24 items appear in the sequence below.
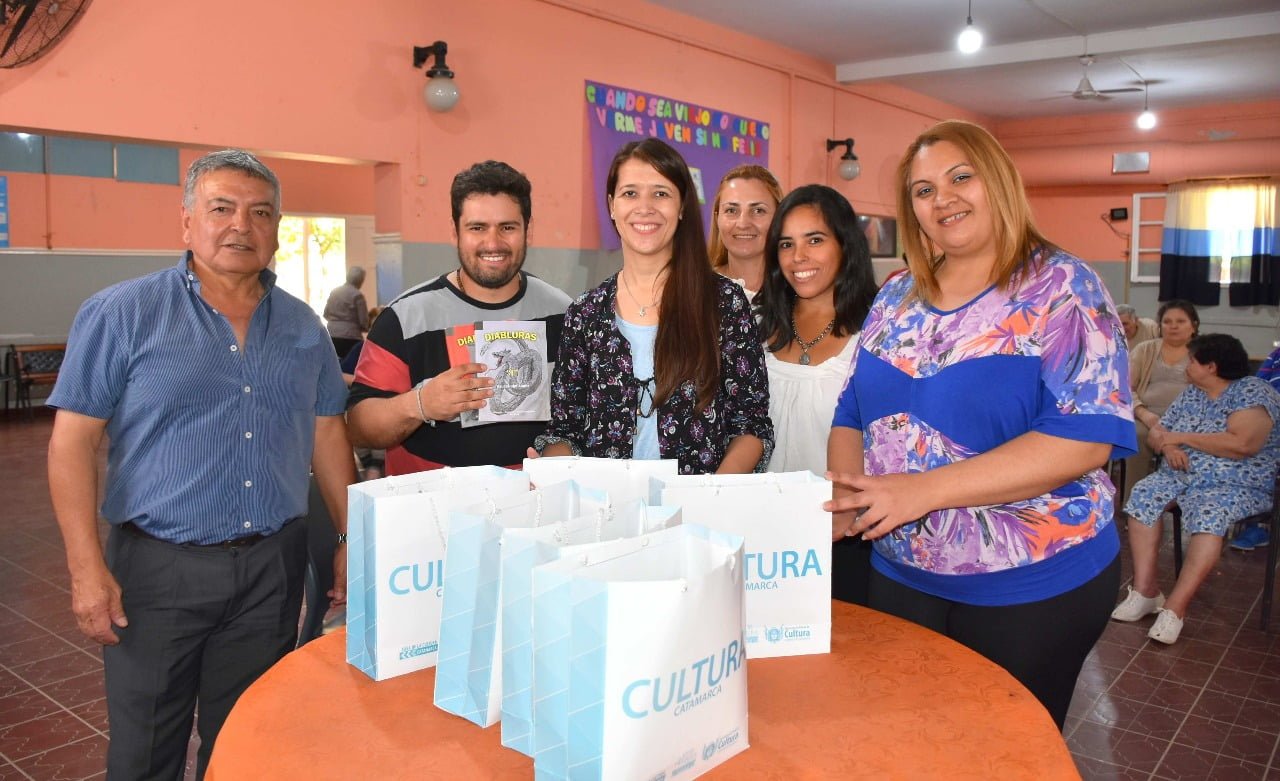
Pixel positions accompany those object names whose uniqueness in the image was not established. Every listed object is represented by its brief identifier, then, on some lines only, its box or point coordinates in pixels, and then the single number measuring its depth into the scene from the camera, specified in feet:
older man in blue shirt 6.40
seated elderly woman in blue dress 14.79
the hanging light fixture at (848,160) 33.57
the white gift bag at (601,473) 5.36
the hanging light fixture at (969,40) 23.68
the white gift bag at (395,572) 4.72
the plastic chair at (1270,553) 14.56
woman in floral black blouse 6.82
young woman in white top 8.13
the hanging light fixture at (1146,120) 35.01
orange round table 4.01
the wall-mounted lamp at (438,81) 20.48
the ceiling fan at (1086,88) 30.22
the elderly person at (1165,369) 20.29
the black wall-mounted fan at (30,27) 15.17
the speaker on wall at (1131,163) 41.88
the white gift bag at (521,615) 3.94
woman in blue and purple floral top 5.30
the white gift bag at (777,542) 5.07
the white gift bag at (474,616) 4.24
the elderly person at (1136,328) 22.59
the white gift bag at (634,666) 3.52
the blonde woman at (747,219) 10.77
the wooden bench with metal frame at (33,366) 34.22
